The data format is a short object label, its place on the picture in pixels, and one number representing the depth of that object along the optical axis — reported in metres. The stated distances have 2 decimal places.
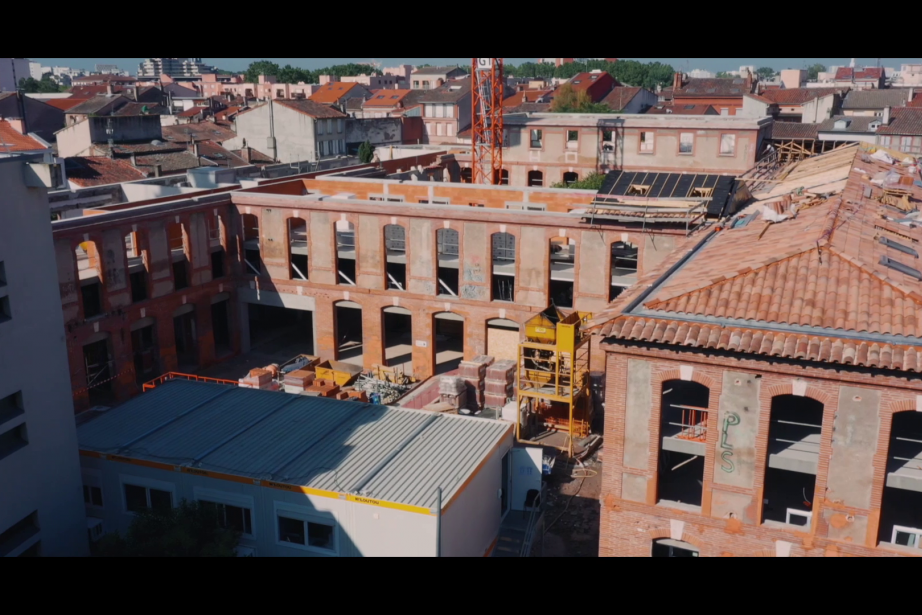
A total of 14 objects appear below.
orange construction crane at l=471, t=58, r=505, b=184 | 59.41
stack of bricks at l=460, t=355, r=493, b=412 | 32.59
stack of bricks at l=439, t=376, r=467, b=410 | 31.64
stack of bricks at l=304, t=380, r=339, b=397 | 31.22
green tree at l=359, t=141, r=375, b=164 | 73.75
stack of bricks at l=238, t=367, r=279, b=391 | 30.34
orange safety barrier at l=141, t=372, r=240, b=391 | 30.95
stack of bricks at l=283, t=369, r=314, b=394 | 31.67
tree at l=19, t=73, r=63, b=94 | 160.55
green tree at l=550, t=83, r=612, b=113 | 94.31
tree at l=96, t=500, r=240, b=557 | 19.27
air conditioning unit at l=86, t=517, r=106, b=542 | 22.06
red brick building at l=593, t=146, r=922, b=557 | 15.84
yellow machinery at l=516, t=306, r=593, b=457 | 29.33
